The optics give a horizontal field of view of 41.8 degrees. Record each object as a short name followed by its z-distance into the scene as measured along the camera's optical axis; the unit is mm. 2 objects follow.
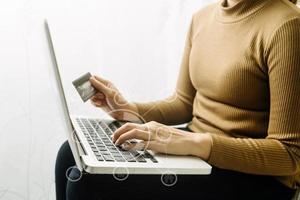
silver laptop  628
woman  705
